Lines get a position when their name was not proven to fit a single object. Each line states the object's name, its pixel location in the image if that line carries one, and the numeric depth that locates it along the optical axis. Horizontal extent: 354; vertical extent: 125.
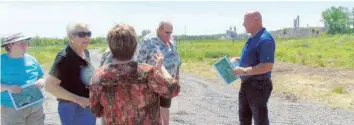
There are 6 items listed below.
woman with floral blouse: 2.71
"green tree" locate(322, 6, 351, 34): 103.25
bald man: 4.21
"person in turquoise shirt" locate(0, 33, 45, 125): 3.90
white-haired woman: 3.19
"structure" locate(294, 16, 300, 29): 115.06
